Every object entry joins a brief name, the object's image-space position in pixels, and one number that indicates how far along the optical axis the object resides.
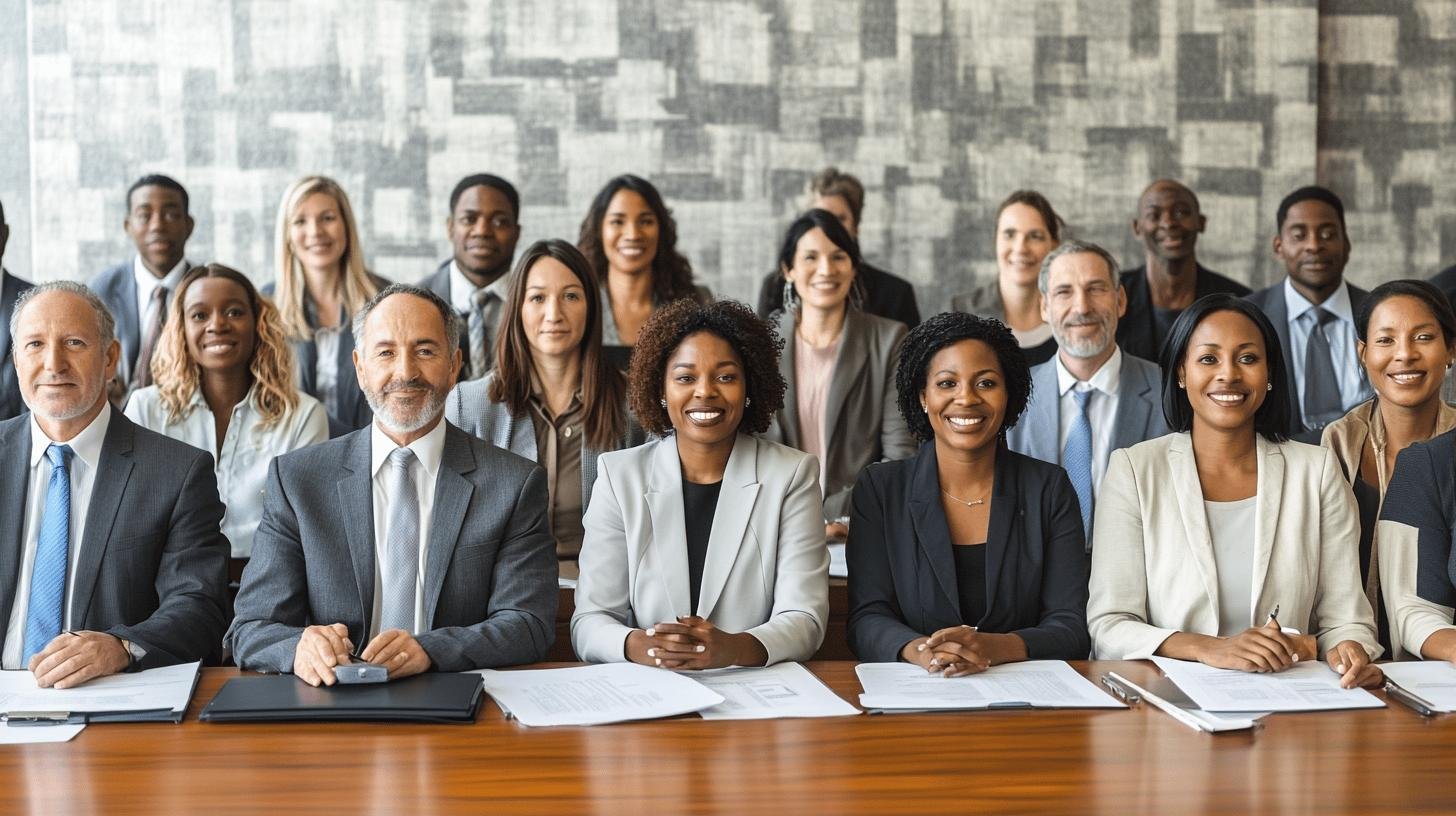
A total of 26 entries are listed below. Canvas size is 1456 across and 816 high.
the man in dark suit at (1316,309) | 5.12
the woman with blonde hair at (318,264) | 5.43
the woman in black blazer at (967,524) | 3.20
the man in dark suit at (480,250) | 5.41
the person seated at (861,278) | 5.99
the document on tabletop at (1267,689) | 2.49
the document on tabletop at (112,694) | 2.42
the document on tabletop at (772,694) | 2.48
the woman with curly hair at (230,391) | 4.38
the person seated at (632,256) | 5.42
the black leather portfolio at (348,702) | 2.40
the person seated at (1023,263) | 5.40
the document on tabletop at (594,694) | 2.44
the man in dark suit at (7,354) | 4.80
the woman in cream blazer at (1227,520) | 3.07
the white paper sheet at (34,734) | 2.29
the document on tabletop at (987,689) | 2.51
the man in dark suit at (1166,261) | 5.82
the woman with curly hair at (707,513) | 3.17
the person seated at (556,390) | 4.07
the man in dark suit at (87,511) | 3.03
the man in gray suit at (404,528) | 2.97
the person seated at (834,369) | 4.70
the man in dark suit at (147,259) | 5.67
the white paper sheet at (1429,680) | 2.52
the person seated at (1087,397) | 4.16
